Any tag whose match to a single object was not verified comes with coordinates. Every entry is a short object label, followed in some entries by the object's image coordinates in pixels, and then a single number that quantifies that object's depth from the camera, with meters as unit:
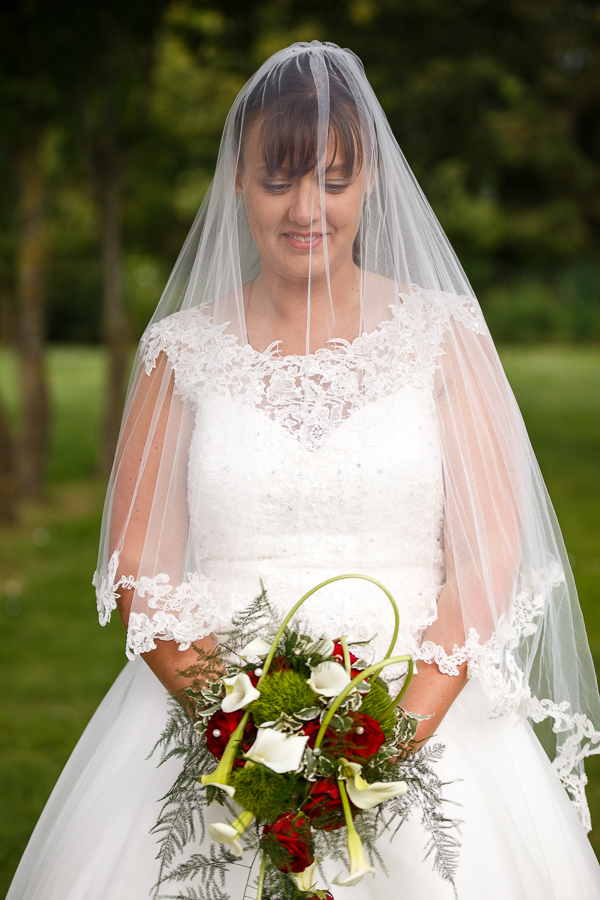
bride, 2.32
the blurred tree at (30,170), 8.15
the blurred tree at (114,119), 8.73
